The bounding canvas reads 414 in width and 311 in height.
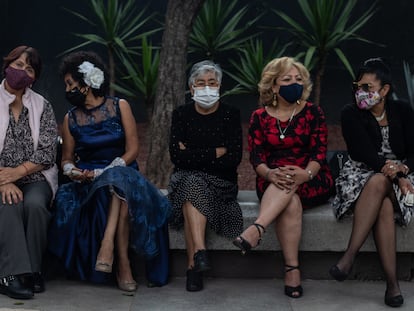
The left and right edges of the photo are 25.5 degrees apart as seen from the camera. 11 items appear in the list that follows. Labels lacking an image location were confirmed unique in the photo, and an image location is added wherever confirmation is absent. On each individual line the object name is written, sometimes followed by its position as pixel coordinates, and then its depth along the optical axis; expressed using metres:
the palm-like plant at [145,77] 9.28
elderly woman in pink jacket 5.28
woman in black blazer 5.27
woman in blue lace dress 5.40
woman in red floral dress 5.39
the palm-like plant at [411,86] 6.92
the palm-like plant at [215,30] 9.66
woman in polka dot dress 5.46
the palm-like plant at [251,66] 9.52
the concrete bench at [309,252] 5.56
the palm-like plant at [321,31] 9.39
